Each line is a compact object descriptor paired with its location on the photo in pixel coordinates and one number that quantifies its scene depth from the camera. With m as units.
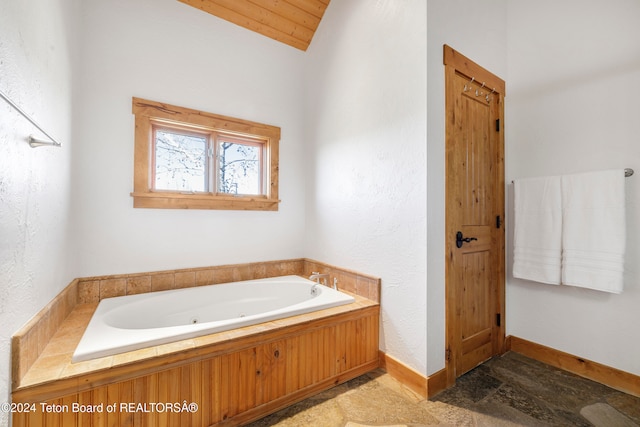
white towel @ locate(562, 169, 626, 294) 1.67
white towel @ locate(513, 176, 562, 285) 1.94
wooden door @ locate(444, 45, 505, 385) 1.80
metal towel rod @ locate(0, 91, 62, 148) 1.15
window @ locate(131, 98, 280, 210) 2.17
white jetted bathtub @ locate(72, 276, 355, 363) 1.33
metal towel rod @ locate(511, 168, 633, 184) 1.67
